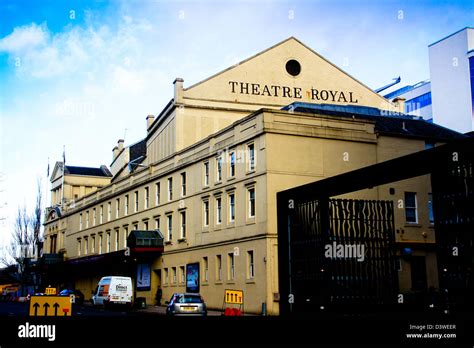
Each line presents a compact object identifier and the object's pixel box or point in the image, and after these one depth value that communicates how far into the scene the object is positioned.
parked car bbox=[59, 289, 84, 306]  54.75
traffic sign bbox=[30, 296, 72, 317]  16.14
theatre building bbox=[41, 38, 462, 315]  37.78
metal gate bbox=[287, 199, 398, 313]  25.75
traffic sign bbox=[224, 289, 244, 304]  26.27
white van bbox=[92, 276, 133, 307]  42.84
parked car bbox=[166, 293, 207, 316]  29.69
